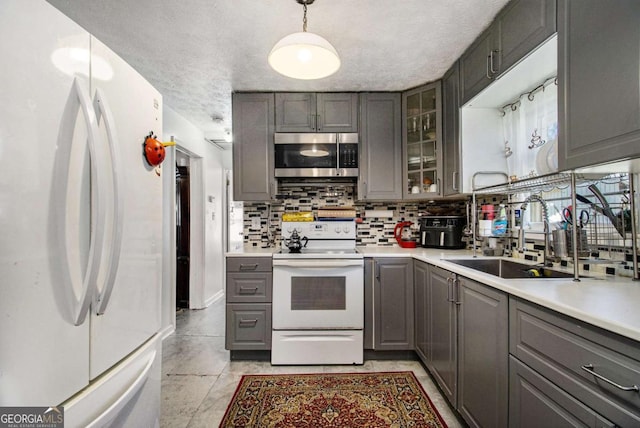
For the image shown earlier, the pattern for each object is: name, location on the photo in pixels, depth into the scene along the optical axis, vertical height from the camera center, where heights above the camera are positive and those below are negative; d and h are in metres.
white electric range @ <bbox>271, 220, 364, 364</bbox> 2.25 -0.74
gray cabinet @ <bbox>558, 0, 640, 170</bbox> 0.87 +0.46
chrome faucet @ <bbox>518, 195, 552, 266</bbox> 1.54 -0.08
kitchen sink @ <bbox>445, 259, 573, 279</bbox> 1.78 -0.35
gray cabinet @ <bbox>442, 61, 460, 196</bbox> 2.17 +0.67
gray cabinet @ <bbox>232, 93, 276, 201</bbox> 2.59 +0.61
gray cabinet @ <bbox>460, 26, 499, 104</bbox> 1.68 +0.97
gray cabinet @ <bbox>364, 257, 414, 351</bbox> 2.28 -0.74
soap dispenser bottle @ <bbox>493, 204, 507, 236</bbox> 1.96 -0.07
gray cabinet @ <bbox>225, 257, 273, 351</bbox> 2.29 -0.77
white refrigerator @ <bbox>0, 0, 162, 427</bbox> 0.60 -0.02
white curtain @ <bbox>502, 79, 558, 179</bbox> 1.64 +0.54
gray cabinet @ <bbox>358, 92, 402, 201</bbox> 2.60 +0.62
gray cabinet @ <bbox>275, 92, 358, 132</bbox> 2.60 +0.94
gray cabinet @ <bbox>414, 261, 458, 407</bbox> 1.64 -0.74
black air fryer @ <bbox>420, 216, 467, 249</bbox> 2.48 -0.16
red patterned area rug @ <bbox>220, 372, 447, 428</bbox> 1.63 -1.19
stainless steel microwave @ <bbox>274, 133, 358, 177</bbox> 2.57 +0.54
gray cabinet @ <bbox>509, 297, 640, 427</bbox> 0.72 -0.48
